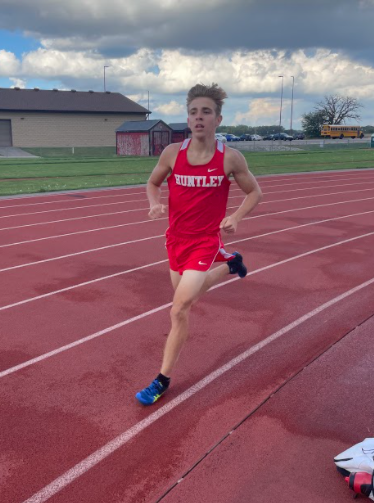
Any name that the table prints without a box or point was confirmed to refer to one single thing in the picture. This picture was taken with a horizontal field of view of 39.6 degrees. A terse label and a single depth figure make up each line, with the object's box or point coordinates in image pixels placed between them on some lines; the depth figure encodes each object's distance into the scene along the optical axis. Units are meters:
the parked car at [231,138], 69.47
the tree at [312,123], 86.50
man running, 3.99
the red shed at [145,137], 45.41
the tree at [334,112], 89.41
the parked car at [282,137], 72.14
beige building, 55.03
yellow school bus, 73.50
